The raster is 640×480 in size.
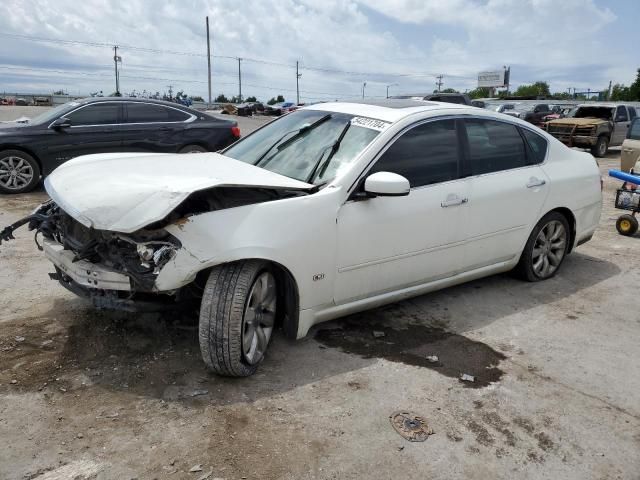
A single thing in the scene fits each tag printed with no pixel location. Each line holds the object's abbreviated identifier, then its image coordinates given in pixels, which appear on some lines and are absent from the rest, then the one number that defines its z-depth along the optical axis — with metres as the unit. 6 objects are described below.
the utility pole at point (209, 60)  53.63
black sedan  8.52
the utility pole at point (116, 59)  69.69
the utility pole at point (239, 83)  75.19
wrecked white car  3.03
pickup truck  16.69
